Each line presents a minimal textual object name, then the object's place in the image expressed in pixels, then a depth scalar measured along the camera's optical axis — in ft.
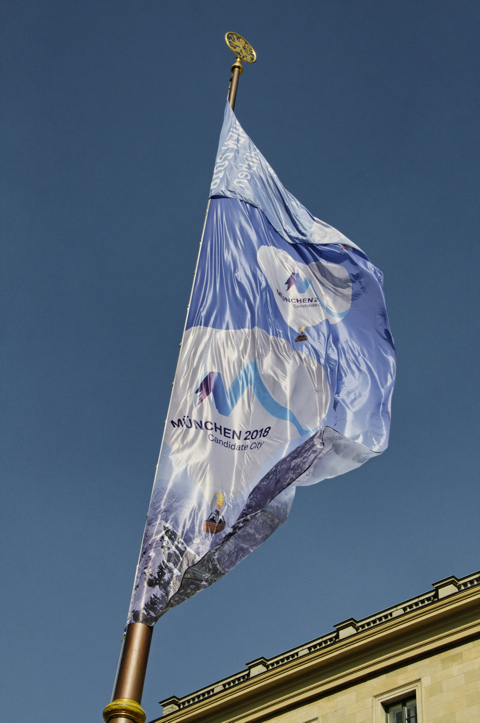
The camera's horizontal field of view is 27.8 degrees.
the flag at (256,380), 43.57
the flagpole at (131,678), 34.01
